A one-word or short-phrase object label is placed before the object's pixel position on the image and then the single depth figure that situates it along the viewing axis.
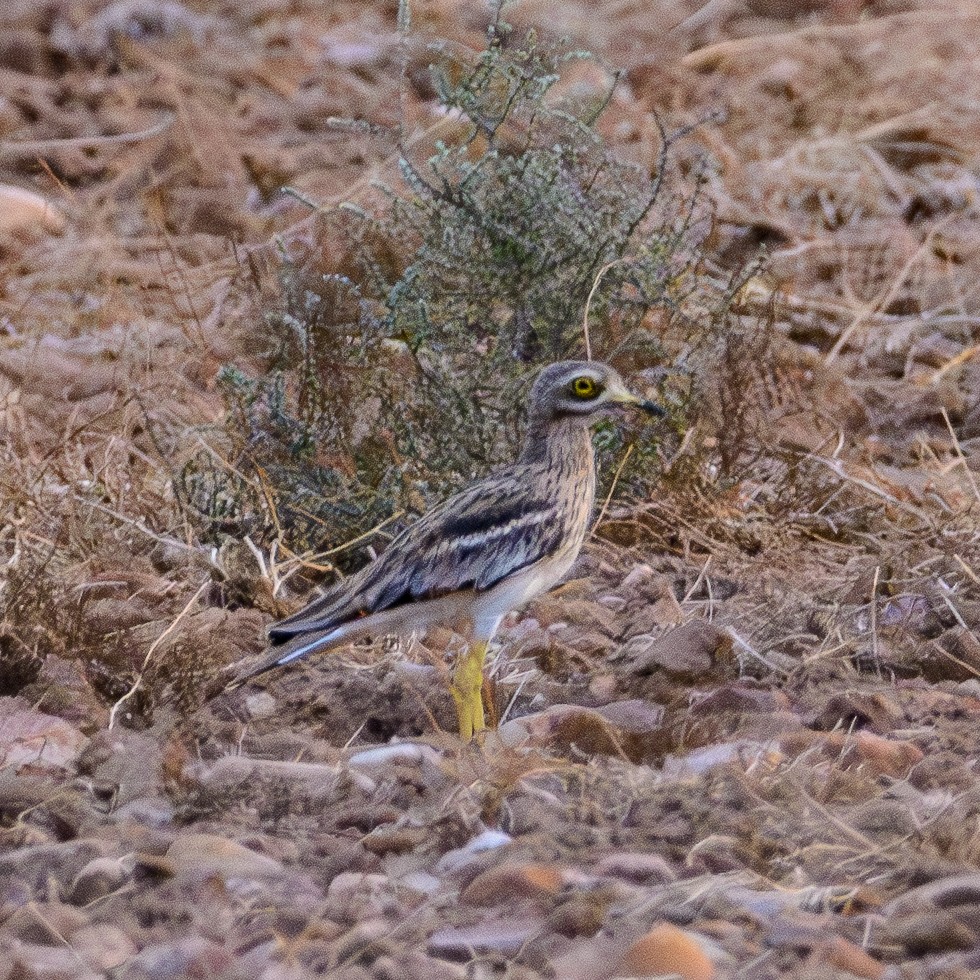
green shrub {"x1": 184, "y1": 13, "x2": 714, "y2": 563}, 9.30
